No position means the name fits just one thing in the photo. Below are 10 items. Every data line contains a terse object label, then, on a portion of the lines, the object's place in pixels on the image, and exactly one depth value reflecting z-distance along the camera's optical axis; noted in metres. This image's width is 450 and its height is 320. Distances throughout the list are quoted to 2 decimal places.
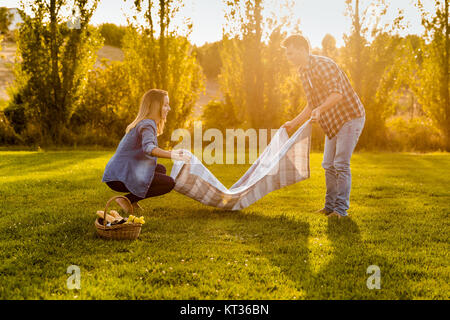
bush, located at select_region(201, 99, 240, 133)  17.47
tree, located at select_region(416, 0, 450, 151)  15.30
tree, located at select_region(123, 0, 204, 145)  13.75
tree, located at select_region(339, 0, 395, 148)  15.35
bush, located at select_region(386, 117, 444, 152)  15.89
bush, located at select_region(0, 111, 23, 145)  15.55
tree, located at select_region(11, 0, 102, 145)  13.83
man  5.02
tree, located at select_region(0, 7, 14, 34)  23.16
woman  4.79
